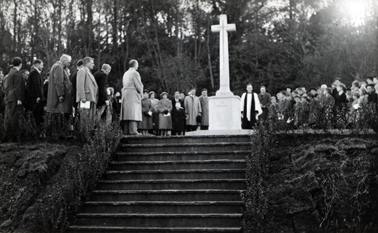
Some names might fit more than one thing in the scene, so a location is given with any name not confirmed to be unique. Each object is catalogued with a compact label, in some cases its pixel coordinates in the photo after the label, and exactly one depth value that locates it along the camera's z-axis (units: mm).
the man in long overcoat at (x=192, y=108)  18062
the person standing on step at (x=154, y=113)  17188
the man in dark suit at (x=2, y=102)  13633
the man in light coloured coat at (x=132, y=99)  12352
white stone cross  14836
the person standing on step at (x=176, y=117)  17406
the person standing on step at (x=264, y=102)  17656
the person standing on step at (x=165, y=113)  17000
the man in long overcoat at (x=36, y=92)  11773
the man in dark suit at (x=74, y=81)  11914
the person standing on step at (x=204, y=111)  18547
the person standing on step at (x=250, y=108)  16953
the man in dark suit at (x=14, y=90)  11812
